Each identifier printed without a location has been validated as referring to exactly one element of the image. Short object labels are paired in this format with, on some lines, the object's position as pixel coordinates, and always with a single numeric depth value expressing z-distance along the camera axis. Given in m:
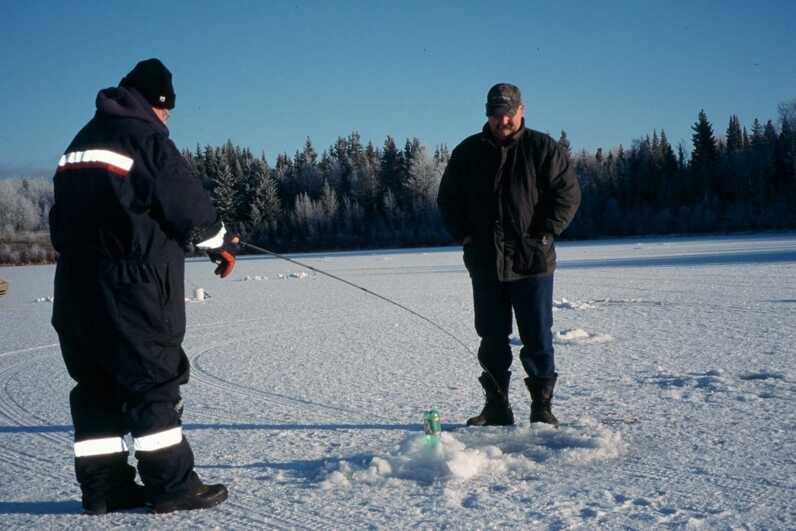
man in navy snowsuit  2.97
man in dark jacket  4.07
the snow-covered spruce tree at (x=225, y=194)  72.75
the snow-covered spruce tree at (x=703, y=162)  69.38
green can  3.57
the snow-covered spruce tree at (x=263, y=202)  77.06
